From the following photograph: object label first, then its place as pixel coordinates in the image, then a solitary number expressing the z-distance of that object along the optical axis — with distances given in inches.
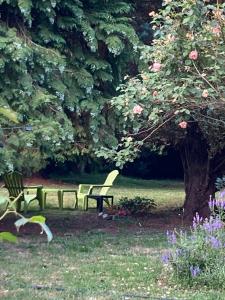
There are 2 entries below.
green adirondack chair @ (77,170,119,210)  571.7
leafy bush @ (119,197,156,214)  557.7
